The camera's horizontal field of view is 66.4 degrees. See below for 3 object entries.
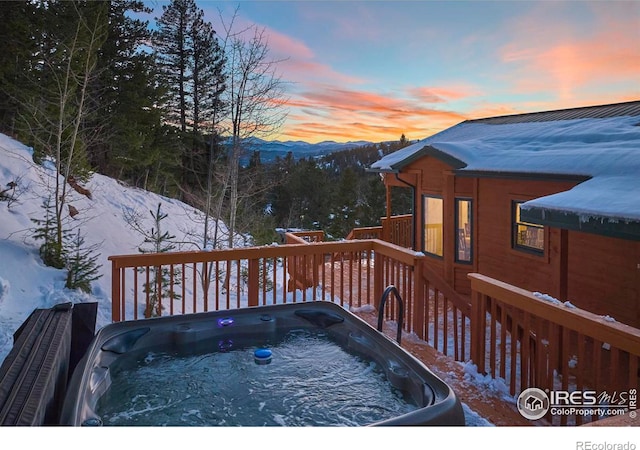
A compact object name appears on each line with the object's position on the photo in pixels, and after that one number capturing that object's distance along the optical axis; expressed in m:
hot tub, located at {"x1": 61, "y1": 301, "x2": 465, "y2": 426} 2.37
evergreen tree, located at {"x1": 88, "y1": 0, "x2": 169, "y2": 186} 10.67
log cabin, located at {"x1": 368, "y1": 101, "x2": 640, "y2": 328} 3.46
